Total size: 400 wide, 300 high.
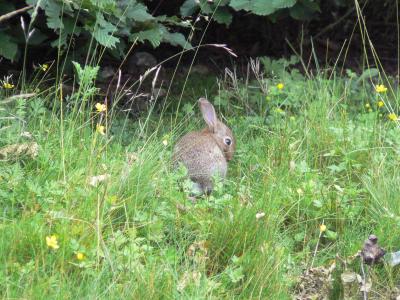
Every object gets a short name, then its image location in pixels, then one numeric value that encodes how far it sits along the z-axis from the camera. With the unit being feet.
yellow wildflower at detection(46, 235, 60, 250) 22.57
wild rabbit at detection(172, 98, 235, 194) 33.68
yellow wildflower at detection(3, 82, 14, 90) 33.36
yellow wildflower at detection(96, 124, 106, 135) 28.34
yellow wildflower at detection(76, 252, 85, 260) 23.02
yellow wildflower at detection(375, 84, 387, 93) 35.18
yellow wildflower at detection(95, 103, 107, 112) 29.66
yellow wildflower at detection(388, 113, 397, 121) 33.71
